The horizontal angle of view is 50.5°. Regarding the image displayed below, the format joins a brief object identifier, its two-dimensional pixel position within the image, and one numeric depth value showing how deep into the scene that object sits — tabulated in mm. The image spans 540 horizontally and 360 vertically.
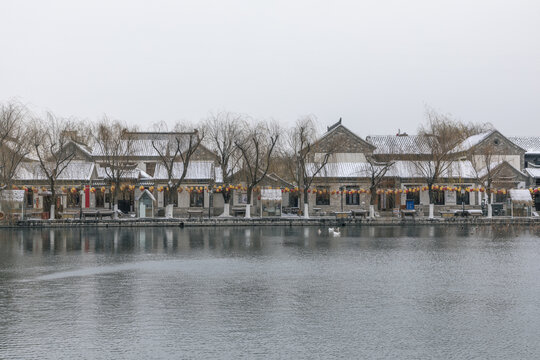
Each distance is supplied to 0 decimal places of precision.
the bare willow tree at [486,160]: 51447
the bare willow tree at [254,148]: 47031
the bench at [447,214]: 50156
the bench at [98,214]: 47125
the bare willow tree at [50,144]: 44344
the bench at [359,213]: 49469
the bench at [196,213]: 50706
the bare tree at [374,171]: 49962
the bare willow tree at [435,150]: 48188
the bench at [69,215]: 48281
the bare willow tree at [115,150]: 47562
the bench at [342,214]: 49159
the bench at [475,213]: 50406
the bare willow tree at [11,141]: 40656
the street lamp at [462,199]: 51228
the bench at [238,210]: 50938
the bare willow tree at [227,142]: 48688
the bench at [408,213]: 48562
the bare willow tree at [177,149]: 47725
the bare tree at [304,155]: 48125
